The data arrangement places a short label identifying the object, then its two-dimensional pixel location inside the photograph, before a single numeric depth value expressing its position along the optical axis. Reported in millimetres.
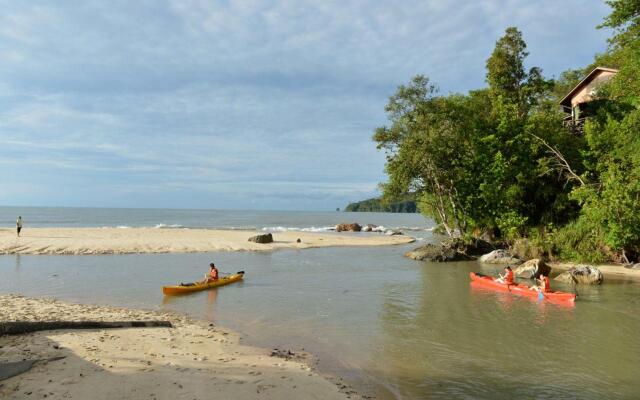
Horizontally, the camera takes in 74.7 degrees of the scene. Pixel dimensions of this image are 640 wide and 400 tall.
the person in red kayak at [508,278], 20172
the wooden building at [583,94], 36688
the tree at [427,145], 33119
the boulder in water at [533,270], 24344
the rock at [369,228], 73088
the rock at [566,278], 22678
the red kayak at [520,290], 17797
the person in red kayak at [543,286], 18625
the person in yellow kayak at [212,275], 20756
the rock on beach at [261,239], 43125
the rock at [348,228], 73250
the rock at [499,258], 30219
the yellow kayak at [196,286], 18094
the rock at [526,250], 30828
